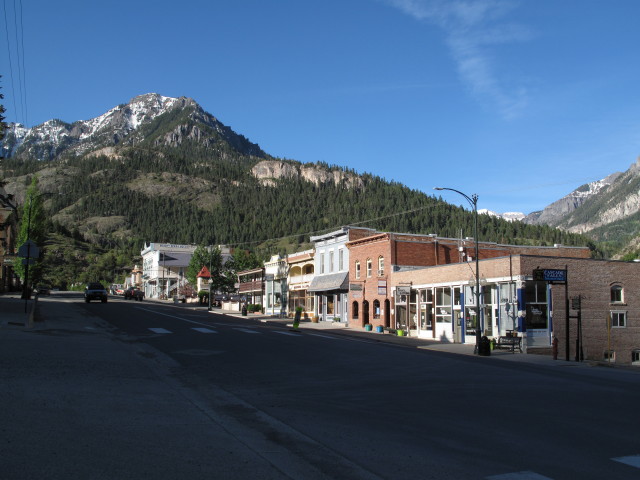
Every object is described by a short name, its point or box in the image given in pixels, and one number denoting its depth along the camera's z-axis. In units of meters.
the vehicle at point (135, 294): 82.73
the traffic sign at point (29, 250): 22.53
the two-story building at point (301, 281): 62.88
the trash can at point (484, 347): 28.56
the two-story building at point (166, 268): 128.25
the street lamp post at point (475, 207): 30.48
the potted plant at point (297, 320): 41.53
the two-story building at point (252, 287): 76.69
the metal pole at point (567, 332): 28.34
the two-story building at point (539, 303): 33.97
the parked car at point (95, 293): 58.01
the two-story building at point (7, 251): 71.06
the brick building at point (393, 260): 46.78
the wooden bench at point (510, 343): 31.87
